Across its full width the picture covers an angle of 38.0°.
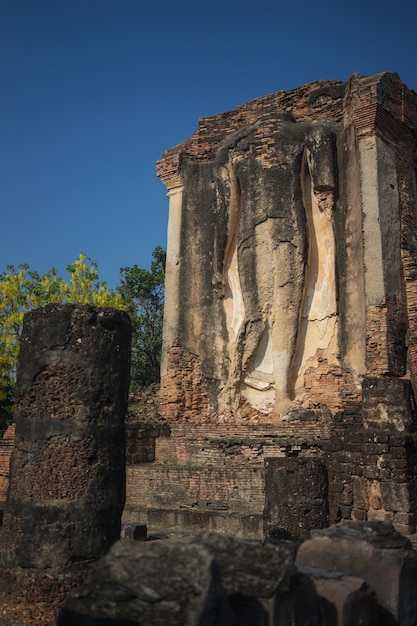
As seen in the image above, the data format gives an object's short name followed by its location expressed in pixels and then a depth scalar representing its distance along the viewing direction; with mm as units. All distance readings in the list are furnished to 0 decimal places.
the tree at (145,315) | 26984
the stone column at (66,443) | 5324
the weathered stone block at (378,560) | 4531
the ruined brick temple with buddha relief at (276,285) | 12406
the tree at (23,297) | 21141
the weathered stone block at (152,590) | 3164
